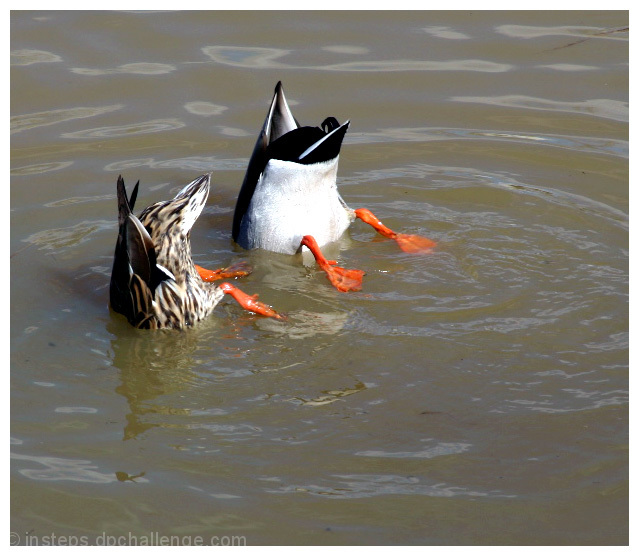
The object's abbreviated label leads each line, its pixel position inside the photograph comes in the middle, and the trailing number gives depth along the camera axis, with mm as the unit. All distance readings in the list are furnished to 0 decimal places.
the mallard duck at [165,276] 11398
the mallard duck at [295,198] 12867
